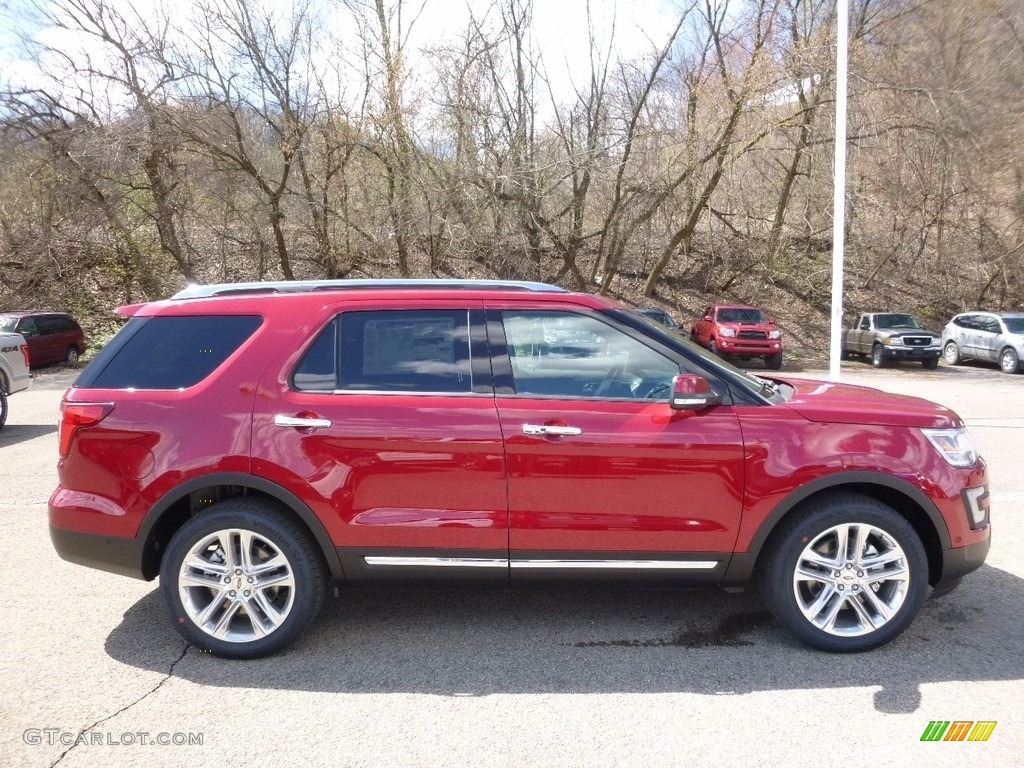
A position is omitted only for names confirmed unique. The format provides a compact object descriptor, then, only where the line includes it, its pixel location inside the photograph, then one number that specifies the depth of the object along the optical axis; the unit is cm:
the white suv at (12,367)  1036
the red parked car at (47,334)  1886
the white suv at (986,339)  1938
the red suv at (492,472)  353
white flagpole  956
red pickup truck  2038
